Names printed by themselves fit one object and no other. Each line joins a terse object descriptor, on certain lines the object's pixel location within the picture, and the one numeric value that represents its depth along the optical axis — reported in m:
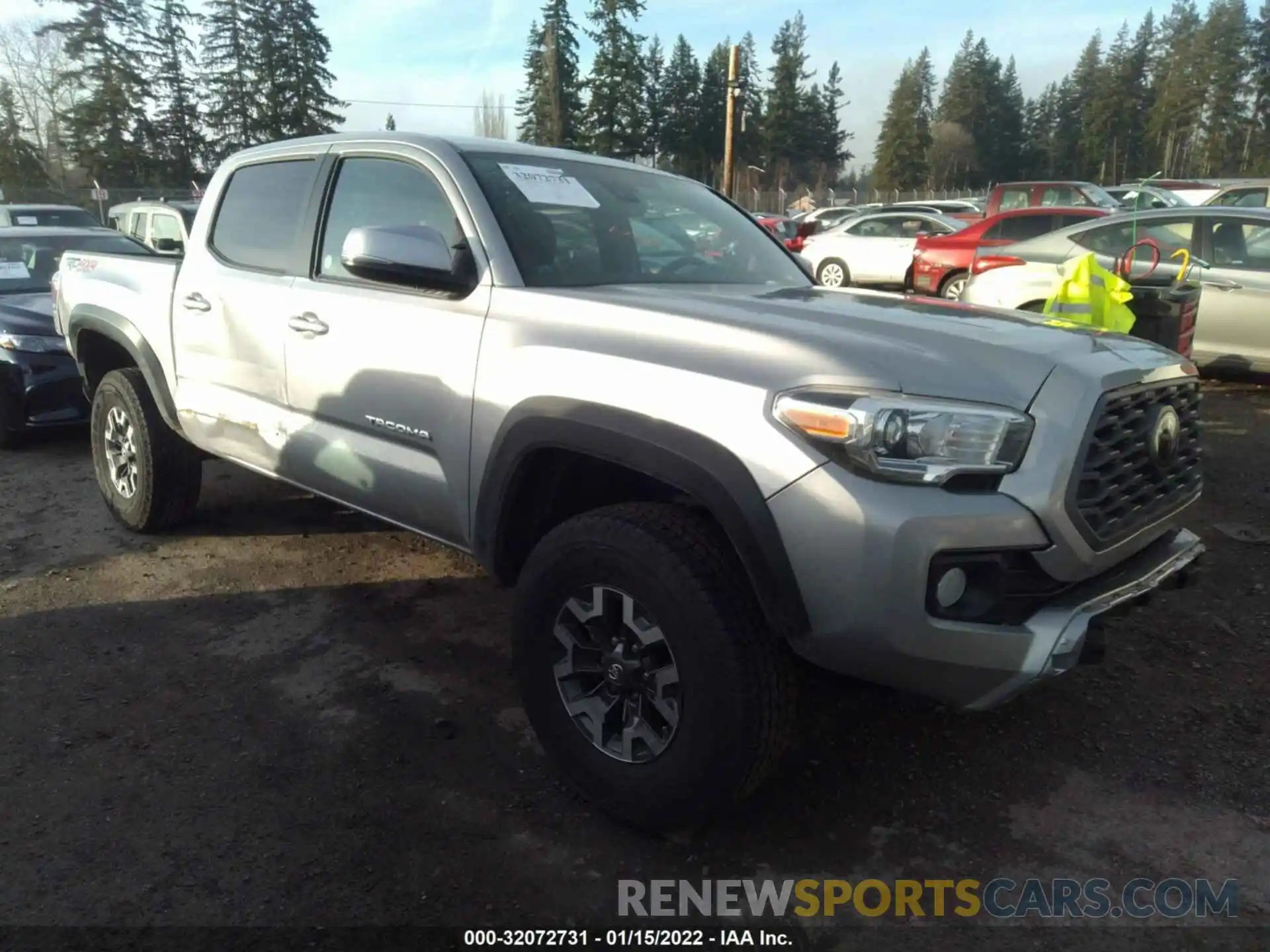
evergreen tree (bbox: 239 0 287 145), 51.25
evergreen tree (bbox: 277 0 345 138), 51.84
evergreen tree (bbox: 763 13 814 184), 69.81
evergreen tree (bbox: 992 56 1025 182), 79.44
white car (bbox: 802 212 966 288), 15.72
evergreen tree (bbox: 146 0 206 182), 48.75
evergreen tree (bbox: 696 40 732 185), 64.81
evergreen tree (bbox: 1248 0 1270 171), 65.06
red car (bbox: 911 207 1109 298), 11.66
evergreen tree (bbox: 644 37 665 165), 61.66
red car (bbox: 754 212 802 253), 11.99
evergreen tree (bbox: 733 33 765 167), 65.81
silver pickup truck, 2.13
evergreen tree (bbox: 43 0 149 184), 46.34
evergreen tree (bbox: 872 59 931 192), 77.75
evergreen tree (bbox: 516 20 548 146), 53.69
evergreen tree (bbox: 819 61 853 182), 72.31
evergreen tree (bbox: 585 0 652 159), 53.91
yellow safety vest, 4.65
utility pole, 23.84
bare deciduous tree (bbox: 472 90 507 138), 60.88
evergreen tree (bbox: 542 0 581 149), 51.66
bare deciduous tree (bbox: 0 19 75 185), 48.09
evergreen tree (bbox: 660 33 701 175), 64.06
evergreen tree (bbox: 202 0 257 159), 51.03
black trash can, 5.13
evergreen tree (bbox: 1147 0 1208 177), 69.00
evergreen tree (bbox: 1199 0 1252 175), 66.88
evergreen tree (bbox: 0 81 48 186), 45.56
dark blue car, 6.46
